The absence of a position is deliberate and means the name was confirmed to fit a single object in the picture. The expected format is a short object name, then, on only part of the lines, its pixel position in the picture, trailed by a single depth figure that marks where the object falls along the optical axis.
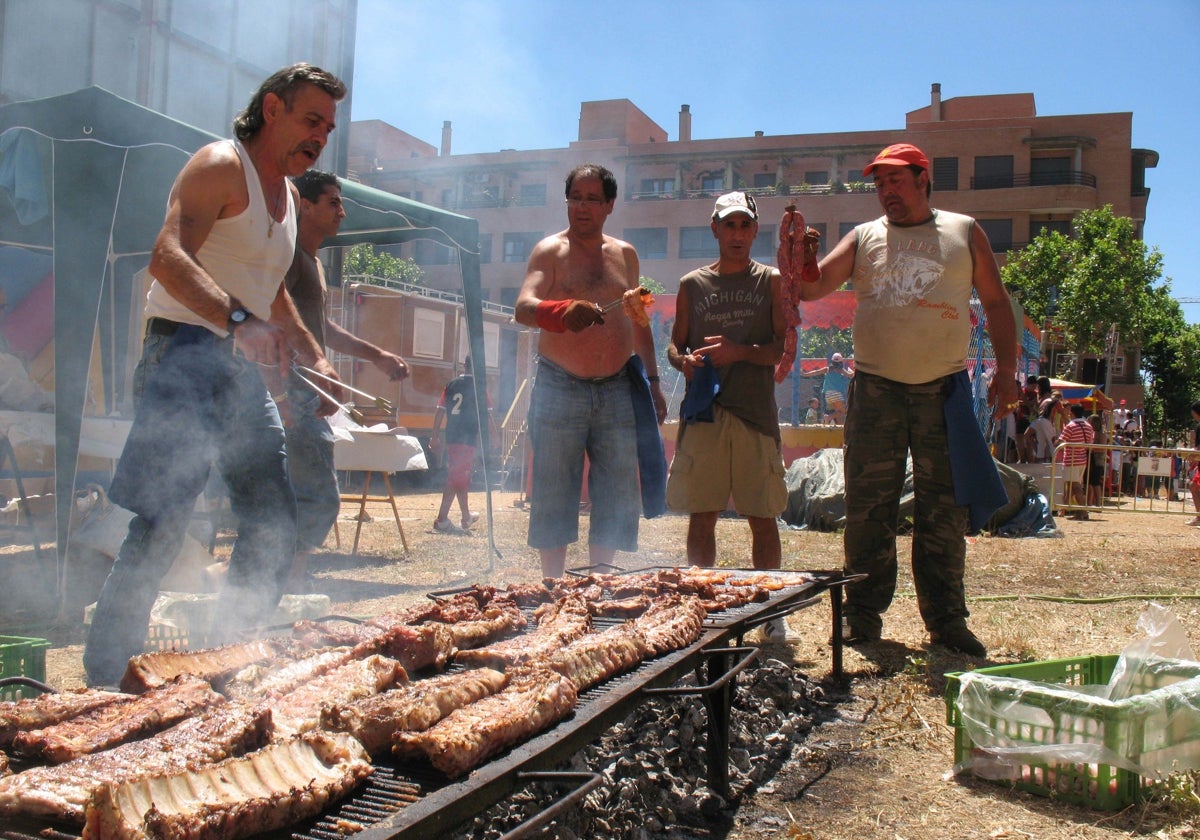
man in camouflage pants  4.40
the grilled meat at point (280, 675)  2.00
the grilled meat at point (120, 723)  1.60
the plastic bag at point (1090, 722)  2.66
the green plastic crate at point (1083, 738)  2.66
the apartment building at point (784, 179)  46.47
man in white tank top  2.92
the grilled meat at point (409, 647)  2.31
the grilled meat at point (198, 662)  2.02
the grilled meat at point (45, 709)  1.71
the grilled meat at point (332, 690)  1.76
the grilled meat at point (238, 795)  1.23
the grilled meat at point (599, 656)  2.14
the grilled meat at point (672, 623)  2.47
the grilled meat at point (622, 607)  3.00
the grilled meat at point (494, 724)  1.59
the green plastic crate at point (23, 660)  2.91
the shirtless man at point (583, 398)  4.66
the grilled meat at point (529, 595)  3.23
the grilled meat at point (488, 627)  2.54
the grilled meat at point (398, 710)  1.71
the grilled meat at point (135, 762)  1.35
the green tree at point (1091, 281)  37.91
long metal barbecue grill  1.34
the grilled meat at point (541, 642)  2.34
